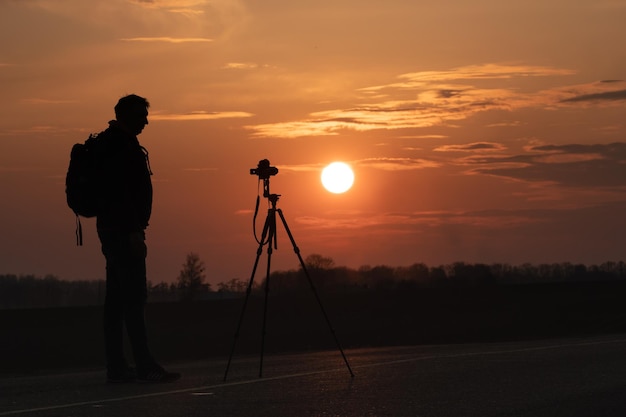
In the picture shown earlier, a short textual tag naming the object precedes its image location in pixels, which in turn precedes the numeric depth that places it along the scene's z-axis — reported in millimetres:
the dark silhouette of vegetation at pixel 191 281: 117062
